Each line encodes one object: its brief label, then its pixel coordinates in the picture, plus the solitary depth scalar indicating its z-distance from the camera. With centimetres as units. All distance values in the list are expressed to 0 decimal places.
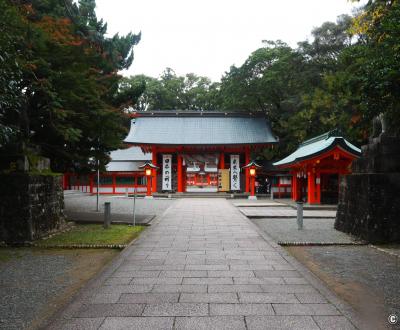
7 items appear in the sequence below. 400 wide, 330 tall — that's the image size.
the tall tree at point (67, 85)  958
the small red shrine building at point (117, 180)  3438
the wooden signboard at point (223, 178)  3134
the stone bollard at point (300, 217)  1145
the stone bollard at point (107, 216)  1148
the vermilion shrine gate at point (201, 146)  3109
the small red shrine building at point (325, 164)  1959
